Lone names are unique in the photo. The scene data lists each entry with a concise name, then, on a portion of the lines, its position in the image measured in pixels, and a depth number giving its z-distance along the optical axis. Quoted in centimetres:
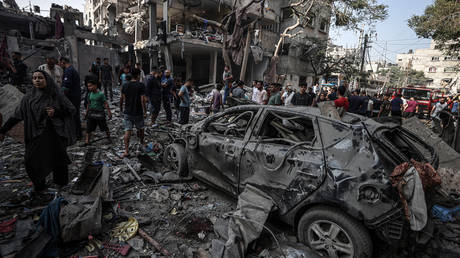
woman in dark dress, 306
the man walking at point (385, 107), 1011
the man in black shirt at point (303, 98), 754
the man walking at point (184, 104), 692
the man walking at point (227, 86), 897
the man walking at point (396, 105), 888
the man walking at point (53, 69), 507
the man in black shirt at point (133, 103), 494
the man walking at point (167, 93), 785
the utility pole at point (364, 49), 2401
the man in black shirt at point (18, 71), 863
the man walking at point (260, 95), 810
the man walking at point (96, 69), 898
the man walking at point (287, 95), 869
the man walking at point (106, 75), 946
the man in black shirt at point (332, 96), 791
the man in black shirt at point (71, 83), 508
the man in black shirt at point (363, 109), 832
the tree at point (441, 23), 982
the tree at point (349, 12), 1444
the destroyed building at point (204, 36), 1478
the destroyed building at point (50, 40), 1245
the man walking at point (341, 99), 534
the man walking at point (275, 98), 739
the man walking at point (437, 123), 656
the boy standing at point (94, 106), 540
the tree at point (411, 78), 4366
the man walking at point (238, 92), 775
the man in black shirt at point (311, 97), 762
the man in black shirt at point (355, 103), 741
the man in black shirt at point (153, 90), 697
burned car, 200
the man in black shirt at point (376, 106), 1112
